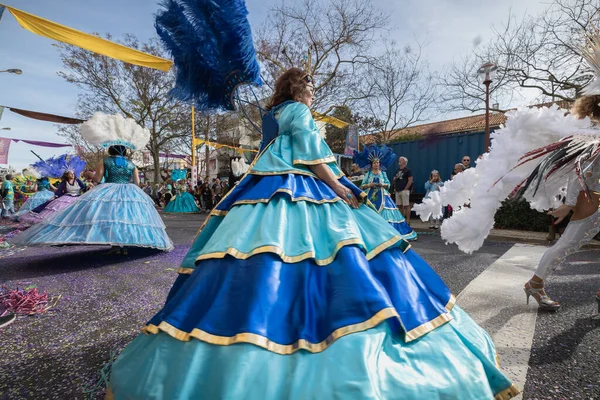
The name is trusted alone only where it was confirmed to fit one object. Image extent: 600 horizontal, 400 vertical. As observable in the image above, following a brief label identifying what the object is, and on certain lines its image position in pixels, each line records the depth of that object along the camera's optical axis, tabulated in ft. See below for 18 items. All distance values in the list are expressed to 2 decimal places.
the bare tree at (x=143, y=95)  61.72
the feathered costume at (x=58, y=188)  24.93
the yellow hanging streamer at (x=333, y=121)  38.93
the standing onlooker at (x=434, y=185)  29.43
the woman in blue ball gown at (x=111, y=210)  14.15
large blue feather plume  7.45
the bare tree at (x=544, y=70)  32.36
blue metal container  34.81
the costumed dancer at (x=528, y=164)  7.00
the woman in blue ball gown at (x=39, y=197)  33.37
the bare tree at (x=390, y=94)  53.26
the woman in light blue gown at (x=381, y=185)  21.83
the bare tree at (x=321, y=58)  49.70
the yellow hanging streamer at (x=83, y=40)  10.65
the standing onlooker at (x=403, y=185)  28.98
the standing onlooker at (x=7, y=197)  41.37
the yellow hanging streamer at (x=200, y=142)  47.44
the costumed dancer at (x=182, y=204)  52.95
